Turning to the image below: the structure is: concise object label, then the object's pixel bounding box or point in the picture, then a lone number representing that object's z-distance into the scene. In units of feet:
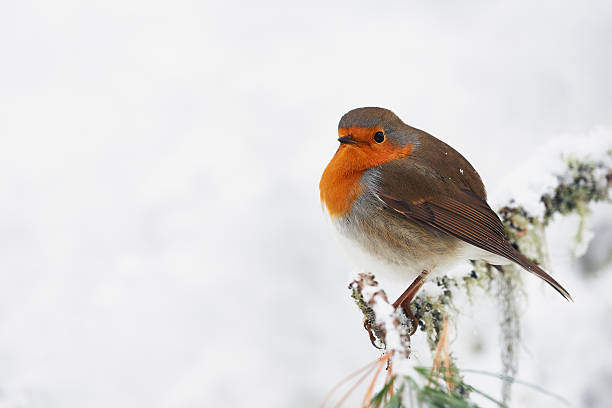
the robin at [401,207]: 13.21
